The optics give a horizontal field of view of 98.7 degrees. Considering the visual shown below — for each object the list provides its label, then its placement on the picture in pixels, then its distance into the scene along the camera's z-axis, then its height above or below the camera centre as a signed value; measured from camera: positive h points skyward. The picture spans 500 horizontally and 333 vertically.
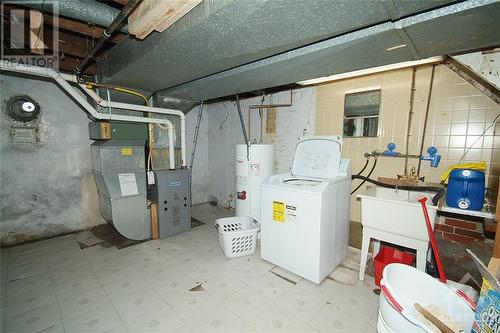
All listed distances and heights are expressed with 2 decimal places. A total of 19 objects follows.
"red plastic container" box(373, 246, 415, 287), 2.05 -0.95
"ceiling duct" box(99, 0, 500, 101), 1.16 +0.81
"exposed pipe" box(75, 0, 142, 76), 1.26 +0.85
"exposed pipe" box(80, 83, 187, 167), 2.68 +0.58
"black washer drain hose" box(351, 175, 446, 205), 1.79 -0.26
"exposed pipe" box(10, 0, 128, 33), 1.42 +0.97
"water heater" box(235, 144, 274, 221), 3.08 -0.27
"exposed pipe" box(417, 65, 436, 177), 2.22 +0.48
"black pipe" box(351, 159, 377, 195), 2.61 -0.17
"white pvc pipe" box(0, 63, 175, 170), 2.08 +0.49
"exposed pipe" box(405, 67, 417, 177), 2.33 +0.52
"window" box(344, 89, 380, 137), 2.60 +0.58
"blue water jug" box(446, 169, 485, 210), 1.60 -0.19
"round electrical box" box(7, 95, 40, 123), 2.84 +0.48
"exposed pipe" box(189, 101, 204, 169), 4.40 +0.30
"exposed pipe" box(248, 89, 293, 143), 3.42 +0.81
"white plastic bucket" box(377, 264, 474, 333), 1.06 -0.80
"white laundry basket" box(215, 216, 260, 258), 2.55 -1.05
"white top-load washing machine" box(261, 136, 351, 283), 2.05 -0.57
